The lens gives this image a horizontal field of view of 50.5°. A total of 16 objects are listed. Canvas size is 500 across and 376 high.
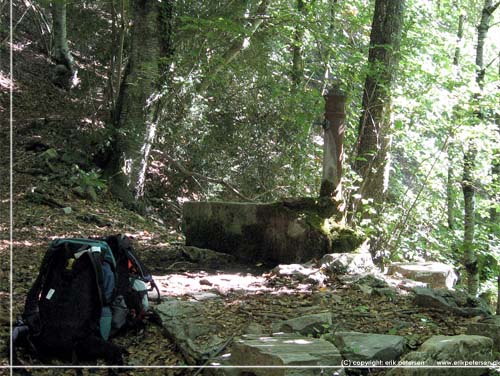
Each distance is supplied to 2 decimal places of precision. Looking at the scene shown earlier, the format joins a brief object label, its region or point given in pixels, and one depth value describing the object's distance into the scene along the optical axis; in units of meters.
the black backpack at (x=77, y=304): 3.48
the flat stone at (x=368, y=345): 3.21
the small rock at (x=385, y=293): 4.77
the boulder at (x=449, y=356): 2.92
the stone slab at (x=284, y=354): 2.87
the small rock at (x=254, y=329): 3.80
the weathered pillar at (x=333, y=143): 6.11
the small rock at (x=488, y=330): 3.37
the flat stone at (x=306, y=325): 3.70
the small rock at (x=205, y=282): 5.23
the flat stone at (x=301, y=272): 5.22
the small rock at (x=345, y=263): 5.47
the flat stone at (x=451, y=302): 4.20
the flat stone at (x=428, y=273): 5.97
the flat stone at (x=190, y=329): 3.61
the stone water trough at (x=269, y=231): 5.96
